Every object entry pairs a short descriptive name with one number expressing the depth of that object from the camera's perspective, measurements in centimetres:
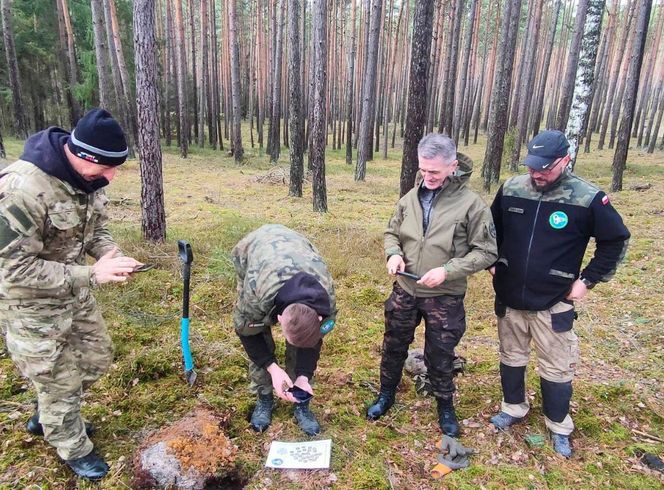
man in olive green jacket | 288
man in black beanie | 222
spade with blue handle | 342
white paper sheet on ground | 293
